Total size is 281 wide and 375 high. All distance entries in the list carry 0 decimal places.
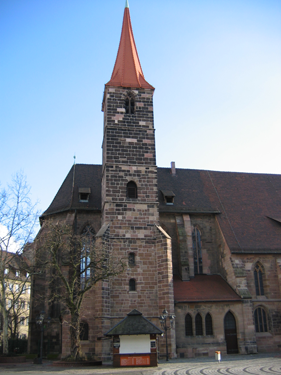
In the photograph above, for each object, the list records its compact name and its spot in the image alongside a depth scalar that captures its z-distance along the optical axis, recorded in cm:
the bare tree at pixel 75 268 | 1958
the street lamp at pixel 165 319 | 2112
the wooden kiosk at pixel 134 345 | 1783
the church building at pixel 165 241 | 2273
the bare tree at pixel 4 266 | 2256
